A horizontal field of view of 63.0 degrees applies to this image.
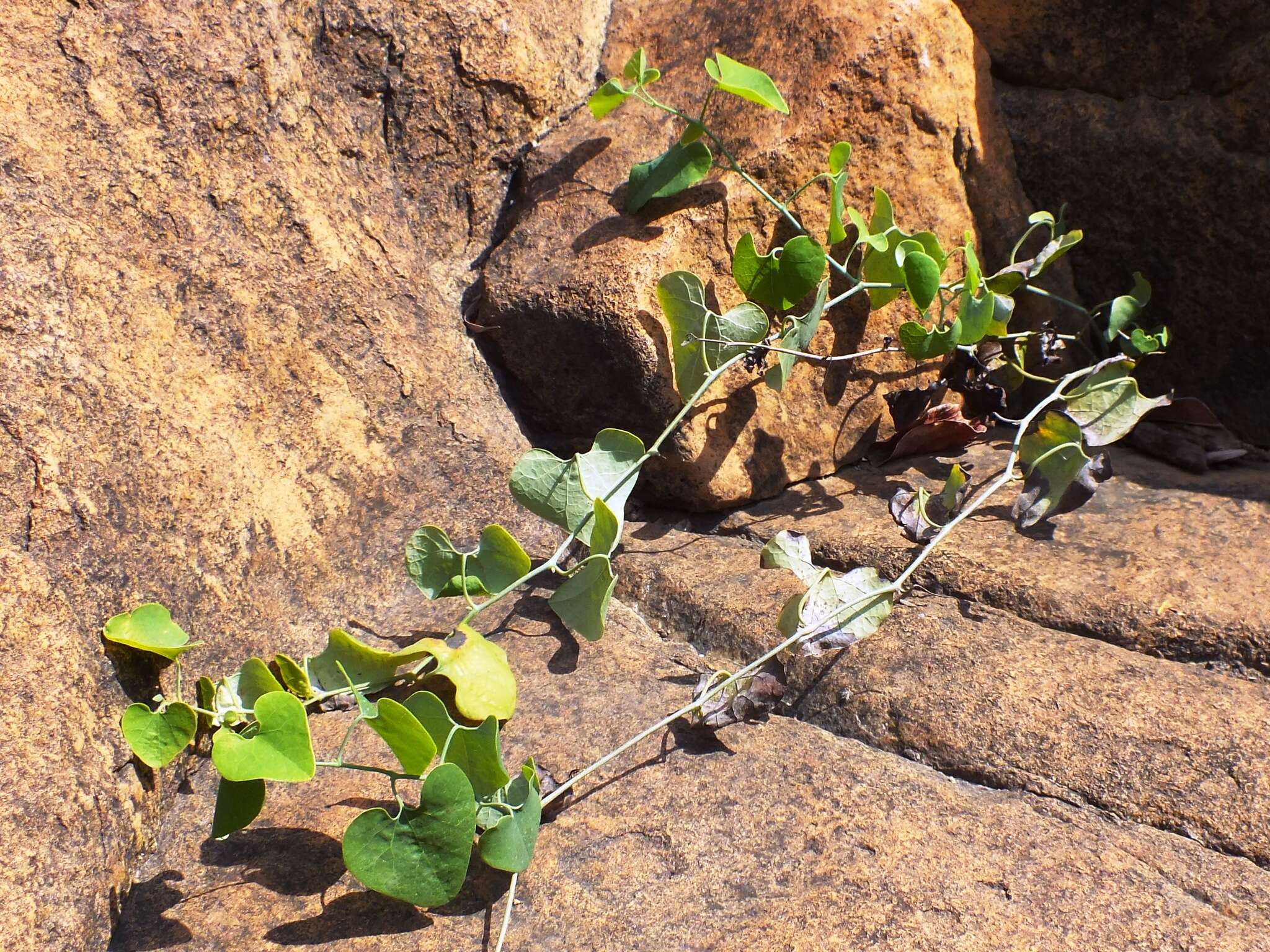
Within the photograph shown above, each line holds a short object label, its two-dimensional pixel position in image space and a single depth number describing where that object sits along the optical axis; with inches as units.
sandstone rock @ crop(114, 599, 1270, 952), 37.5
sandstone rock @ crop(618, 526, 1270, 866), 43.2
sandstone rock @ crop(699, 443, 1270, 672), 51.1
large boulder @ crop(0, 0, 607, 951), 40.4
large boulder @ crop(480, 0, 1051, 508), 63.4
